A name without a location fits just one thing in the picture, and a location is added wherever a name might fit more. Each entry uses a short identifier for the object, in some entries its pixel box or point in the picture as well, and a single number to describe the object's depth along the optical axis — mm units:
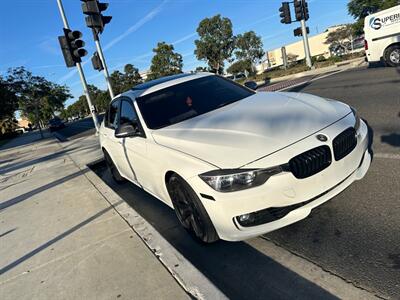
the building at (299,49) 93369
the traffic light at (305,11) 21094
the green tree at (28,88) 42009
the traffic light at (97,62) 12703
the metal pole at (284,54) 30950
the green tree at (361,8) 58791
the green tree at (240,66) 58938
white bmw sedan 2859
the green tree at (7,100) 34750
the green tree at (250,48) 56375
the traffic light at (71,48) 11597
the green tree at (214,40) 48750
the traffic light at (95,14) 9836
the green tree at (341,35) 68594
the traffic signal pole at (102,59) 11694
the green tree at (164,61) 54375
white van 12961
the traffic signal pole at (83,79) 14508
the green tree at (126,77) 69875
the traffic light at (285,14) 20778
